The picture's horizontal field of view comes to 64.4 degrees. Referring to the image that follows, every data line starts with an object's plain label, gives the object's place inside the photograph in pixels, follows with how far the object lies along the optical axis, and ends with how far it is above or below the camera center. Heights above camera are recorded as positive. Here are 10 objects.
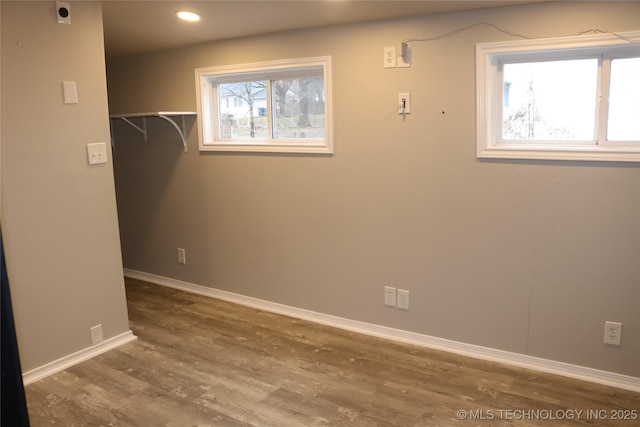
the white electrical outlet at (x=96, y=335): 3.11 -1.14
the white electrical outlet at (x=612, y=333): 2.65 -1.02
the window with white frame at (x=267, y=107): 3.47 +0.28
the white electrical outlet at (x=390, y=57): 3.05 +0.51
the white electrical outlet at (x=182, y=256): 4.34 -0.93
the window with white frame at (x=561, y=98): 2.55 +0.21
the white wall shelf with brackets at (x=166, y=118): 3.76 +0.23
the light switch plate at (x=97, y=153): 2.96 -0.03
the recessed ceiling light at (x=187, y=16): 2.90 +0.76
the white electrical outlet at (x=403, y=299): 3.25 -1.00
